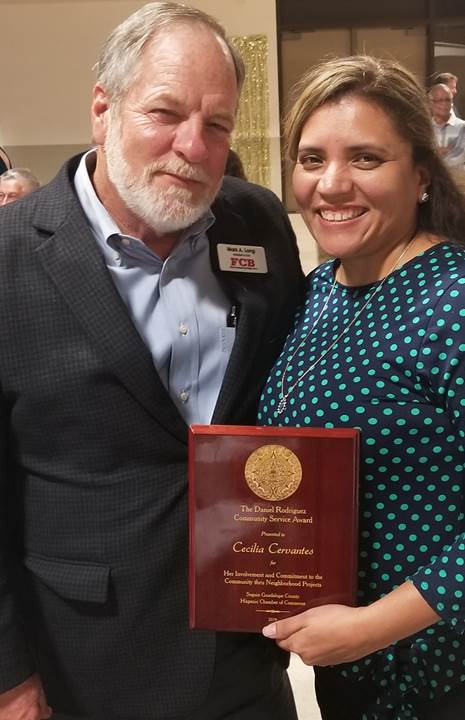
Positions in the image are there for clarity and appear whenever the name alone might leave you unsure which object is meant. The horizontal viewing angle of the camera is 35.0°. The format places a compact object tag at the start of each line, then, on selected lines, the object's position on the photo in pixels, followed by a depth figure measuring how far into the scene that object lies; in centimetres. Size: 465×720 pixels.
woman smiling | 116
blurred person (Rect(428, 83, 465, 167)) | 493
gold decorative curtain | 736
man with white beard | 127
